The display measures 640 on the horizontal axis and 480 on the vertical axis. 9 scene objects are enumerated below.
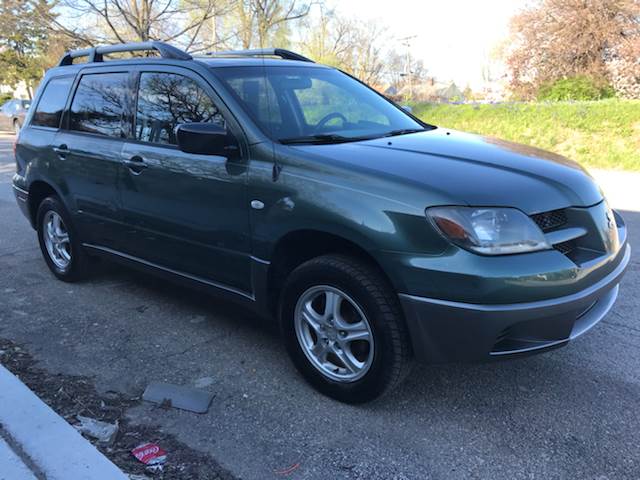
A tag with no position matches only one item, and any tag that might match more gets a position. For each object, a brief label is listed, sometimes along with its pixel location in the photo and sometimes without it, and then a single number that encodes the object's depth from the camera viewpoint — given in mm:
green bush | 19000
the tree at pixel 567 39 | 20156
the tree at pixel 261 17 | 17766
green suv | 2512
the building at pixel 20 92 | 53806
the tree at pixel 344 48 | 24922
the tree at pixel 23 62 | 36444
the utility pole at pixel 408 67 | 44831
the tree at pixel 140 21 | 15055
